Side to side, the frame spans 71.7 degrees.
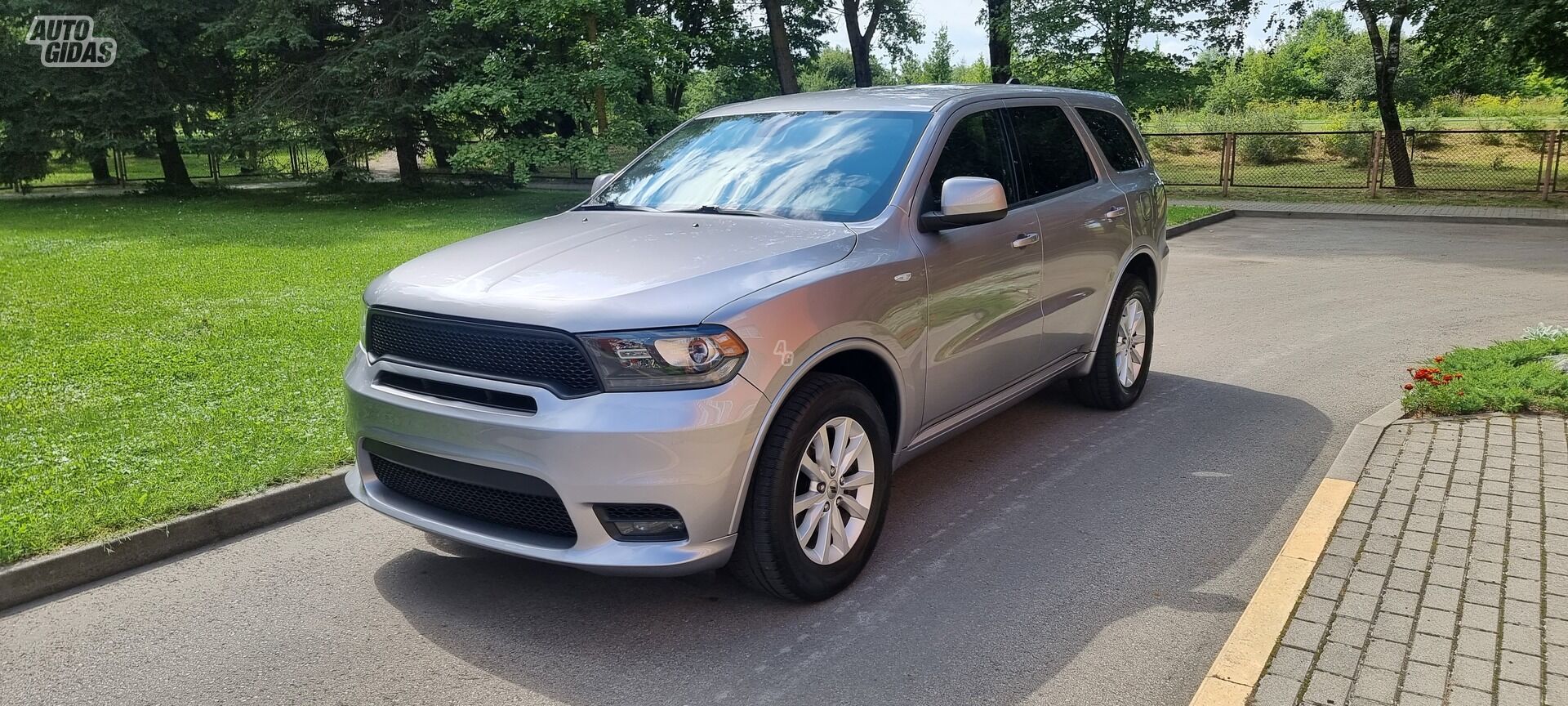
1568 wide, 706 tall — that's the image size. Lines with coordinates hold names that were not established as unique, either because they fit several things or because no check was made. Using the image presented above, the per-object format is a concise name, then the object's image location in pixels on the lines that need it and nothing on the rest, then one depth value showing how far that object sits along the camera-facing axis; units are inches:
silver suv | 136.9
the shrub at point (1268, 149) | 1028.6
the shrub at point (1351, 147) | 1038.4
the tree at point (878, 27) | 1200.8
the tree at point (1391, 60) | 830.5
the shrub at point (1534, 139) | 816.9
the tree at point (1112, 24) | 948.0
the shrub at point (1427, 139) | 867.4
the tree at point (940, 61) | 3442.4
